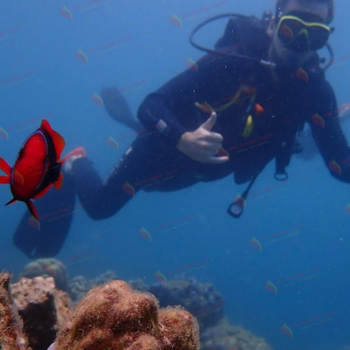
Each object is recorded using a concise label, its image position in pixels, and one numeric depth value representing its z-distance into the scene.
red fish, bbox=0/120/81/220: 1.24
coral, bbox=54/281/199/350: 1.11
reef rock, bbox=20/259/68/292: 7.07
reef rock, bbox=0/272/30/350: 1.32
